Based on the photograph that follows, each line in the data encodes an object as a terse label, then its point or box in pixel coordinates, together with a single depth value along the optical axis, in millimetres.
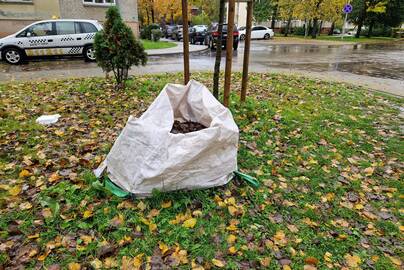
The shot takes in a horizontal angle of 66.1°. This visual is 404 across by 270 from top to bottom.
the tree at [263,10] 43094
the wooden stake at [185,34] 4691
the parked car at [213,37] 20072
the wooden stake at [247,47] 5164
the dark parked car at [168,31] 34597
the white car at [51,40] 11859
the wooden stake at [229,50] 4242
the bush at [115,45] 6297
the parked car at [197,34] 25375
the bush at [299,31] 44469
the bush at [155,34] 25422
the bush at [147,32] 28703
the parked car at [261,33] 34969
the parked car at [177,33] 31152
